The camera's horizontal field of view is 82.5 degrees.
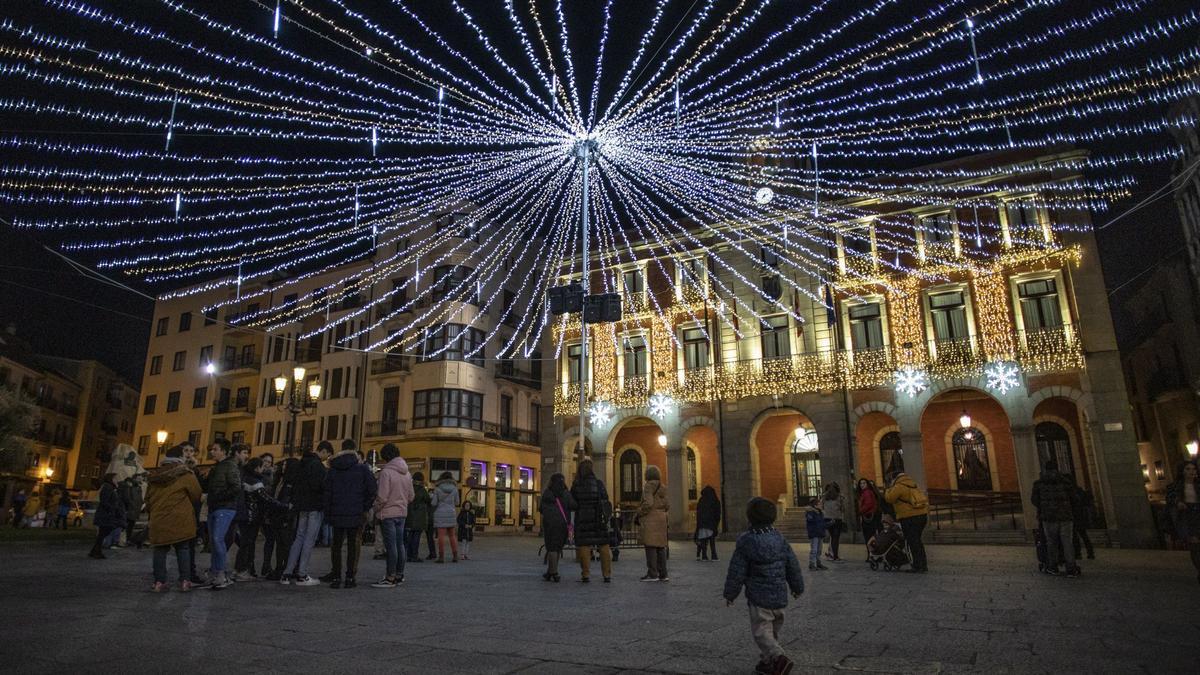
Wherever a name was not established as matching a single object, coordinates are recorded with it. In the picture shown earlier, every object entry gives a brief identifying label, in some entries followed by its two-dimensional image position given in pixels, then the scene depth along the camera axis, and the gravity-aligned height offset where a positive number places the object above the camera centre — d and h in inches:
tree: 1067.3 +115.5
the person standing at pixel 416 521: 499.5 -14.9
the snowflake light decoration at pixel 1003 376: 816.9 +138.7
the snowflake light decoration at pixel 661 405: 1032.2 +136.9
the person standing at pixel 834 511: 499.2 -10.3
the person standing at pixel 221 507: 296.5 -2.0
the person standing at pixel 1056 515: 391.5 -11.6
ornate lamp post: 703.1 +114.0
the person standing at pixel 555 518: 377.7 -10.7
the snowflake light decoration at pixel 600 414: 1076.5 +130.6
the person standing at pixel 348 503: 315.6 -0.8
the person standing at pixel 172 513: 282.5 -4.1
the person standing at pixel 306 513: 327.0 -5.4
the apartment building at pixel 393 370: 1355.8 +278.9
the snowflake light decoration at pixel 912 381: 866.8 +142.0
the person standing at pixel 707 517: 544.4 -15.3
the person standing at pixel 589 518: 374.9 -10.5
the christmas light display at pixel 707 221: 511.5 +308.3
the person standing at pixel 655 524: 380.8 -14.3
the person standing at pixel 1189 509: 325.1 -7.5
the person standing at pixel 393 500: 340.8 +0.3
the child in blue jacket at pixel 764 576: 159.5 -18.9
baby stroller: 441.7 -34.1
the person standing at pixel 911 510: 418.6 -8.6
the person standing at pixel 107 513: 468.0 -6.8
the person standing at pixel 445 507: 496.1 -5.4
